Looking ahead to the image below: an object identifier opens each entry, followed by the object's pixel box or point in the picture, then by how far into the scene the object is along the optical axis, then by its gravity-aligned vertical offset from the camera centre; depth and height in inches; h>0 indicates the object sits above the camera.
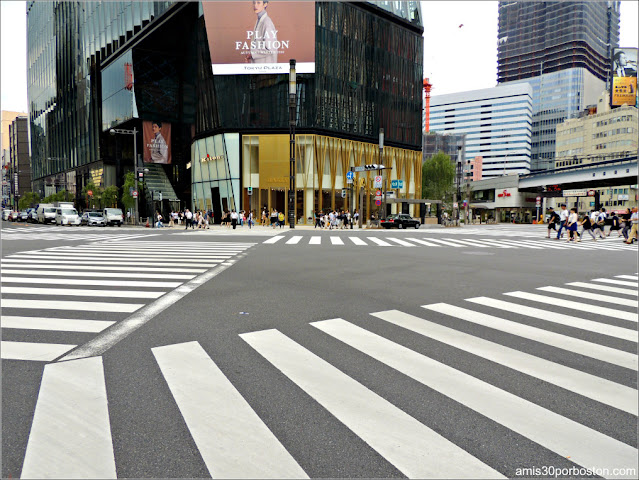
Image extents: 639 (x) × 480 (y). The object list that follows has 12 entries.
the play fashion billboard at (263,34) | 1823.3 +778.2
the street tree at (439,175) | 3147.1 +266.1
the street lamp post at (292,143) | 1416.1 +239.8
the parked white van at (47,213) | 1850.4 +0.6
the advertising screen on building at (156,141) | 2369.6 +408.4
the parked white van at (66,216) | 1668.3 -12.2
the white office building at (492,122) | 6102.4 +1361.8
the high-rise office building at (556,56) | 6102.4 +2623.1
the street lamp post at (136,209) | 1863.7 +15.6
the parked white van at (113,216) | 1699.1 -14.0
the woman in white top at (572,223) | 854.5 -28.6
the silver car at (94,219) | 1642.5 -24.6
